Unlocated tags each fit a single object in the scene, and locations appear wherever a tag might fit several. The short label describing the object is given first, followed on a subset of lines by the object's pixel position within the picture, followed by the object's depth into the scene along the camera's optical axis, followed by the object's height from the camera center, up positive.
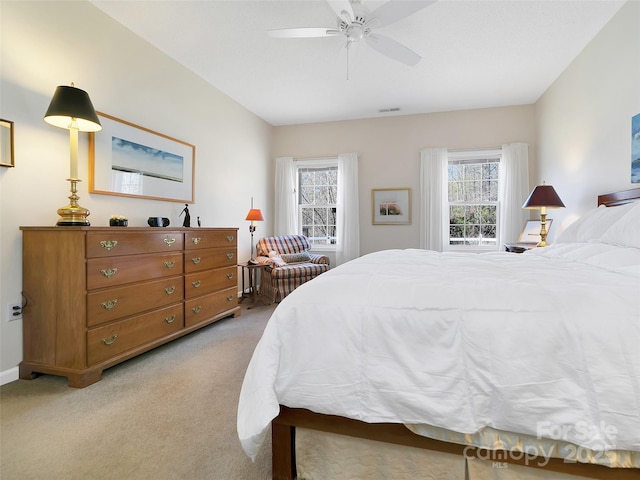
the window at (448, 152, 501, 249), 4.69 +0.60
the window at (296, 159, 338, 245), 5.36 +0.68
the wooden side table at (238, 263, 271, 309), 4.07 -0.73
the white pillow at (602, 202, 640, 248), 1.71 +0.04
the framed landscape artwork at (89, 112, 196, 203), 2.55 +0.72
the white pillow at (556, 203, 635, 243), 2.08 +0.10
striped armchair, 4.10 -0.40
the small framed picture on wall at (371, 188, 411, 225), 4.93 +0.52
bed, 0.89 -0.45
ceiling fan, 2.05 +1.58
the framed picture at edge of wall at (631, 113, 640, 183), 2.30 +0.69
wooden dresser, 1.94 -0.42
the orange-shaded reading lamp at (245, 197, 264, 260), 4.30 +0.32
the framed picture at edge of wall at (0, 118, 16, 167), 1.93 +0.61
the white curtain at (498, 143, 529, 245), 4.38 +0.75
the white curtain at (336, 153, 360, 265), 5.05 +0.49
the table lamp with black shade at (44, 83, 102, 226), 1.98 +0.81
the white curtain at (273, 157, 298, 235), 5.34 +0.74
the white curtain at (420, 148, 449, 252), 4.71 +0.67
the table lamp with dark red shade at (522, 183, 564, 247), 3.25 +0.42
